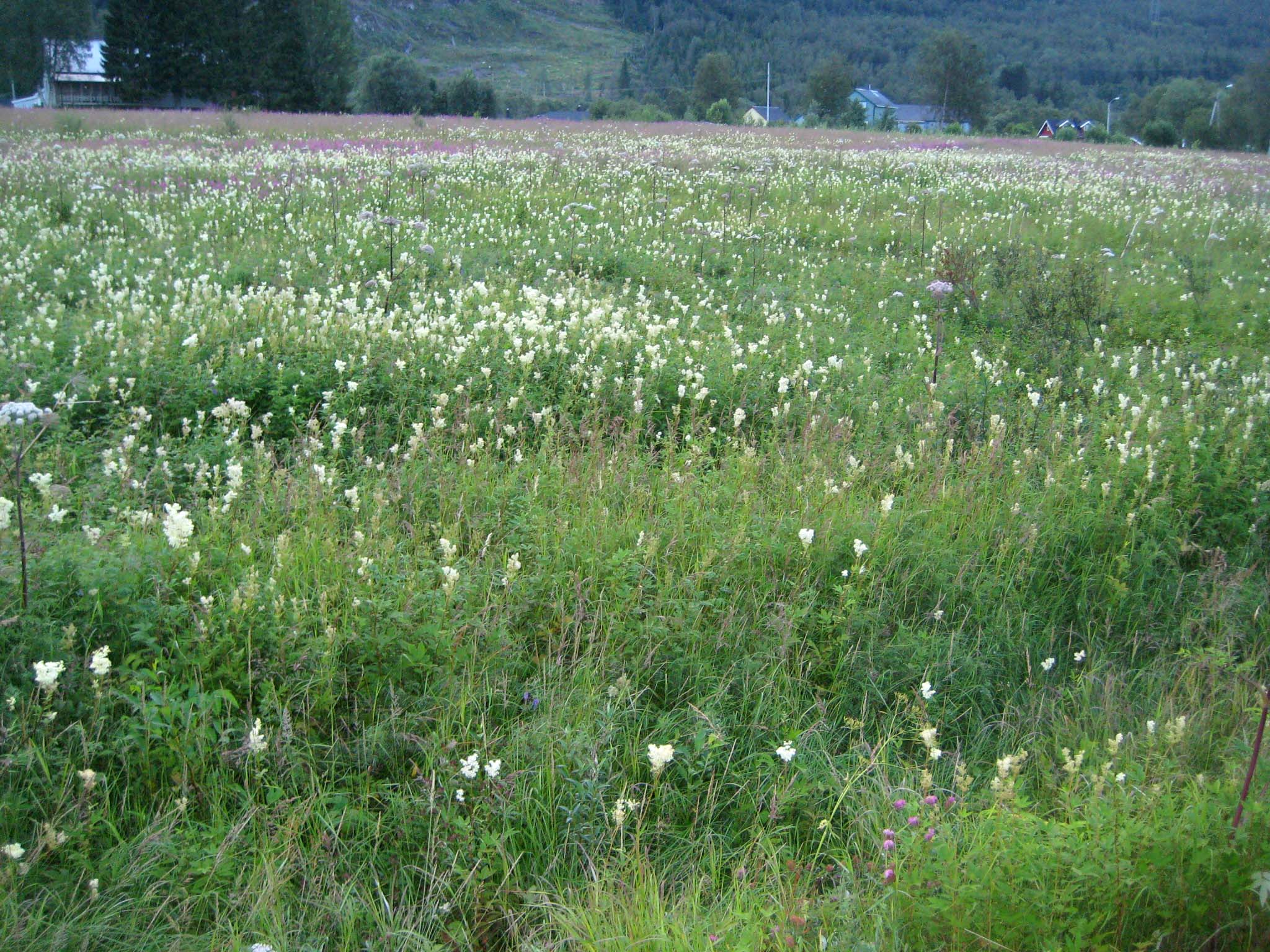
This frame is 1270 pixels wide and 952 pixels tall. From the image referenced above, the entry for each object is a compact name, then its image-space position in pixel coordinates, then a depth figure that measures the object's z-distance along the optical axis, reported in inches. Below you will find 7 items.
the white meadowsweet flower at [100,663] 117.0
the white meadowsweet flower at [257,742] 116.7
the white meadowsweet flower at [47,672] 111.7
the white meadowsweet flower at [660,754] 112.3
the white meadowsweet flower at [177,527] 138.3
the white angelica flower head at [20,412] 132.3
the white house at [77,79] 2225.6
